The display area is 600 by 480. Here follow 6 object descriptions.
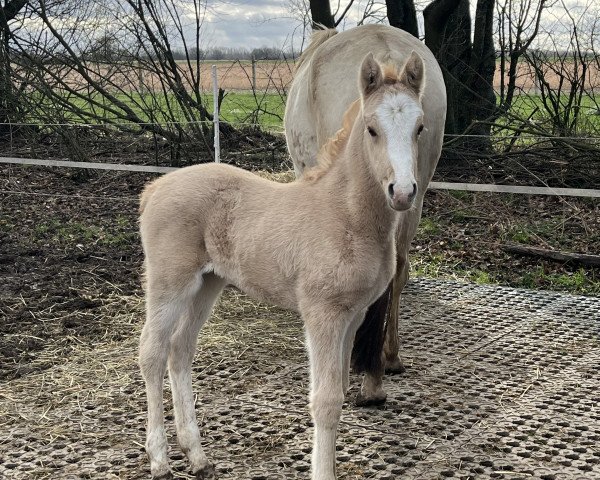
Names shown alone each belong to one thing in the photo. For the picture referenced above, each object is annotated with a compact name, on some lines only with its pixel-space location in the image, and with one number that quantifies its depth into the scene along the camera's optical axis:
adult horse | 3.85
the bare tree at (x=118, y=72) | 9.77
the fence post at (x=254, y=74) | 10.91
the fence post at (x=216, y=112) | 7.41
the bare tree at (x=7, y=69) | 10.67
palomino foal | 2.79
